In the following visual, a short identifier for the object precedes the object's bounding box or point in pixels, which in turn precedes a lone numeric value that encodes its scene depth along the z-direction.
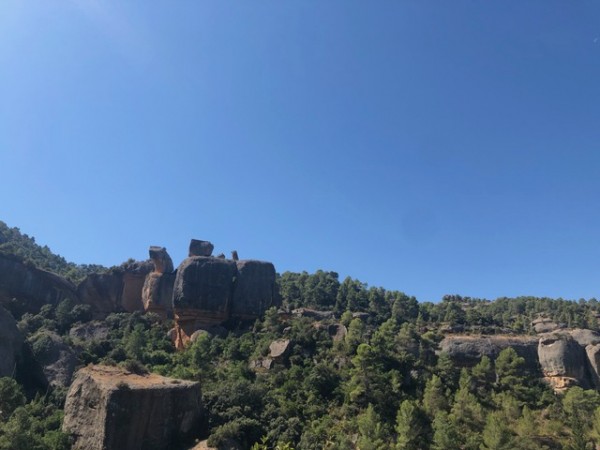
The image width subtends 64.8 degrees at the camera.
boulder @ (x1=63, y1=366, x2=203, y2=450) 34.44
